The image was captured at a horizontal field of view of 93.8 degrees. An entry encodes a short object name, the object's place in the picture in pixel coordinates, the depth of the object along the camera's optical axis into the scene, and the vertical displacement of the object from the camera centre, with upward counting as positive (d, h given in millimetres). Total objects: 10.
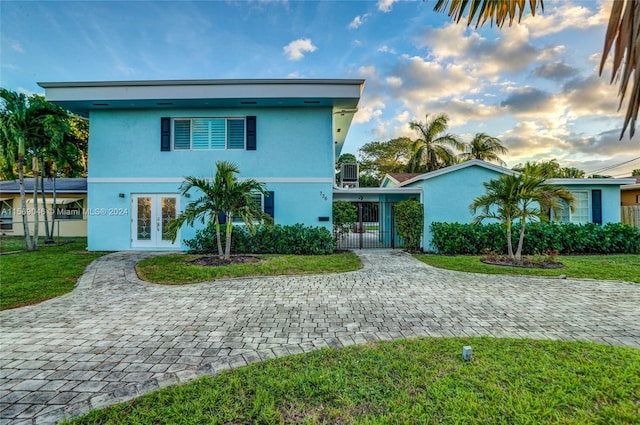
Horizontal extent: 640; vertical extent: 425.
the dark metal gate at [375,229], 13792 -528
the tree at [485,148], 24594 +5827
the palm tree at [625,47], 1534 +922
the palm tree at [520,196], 9383 +728
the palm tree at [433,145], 23422 +5876
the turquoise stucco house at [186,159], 12328 +2584
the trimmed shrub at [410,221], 12227 -62
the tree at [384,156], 35719 +7909
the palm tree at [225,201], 9102 +614
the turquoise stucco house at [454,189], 12344 +1257
